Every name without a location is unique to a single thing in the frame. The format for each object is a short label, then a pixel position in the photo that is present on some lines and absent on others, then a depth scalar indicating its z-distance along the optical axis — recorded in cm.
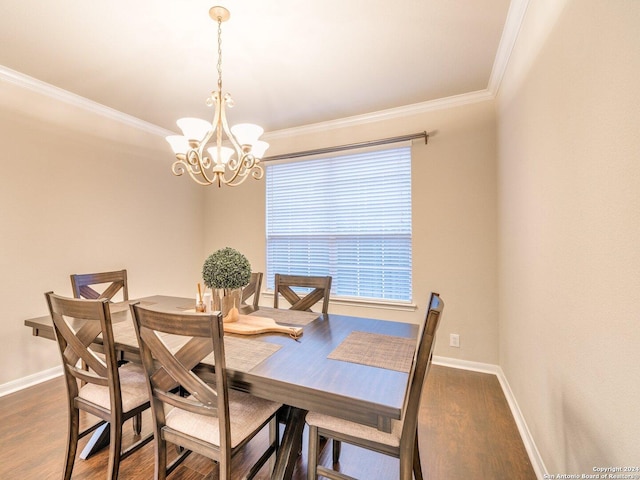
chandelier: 176
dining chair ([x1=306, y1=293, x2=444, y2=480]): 105
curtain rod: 295
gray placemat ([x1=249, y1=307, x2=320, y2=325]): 193
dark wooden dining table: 103
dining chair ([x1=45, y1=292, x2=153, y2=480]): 132
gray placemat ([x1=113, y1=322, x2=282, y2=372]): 127
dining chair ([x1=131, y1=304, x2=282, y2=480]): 108
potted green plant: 172
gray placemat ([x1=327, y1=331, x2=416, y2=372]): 130
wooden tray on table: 163
